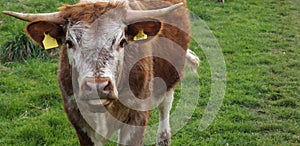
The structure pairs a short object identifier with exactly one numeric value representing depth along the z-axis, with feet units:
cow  10.23
